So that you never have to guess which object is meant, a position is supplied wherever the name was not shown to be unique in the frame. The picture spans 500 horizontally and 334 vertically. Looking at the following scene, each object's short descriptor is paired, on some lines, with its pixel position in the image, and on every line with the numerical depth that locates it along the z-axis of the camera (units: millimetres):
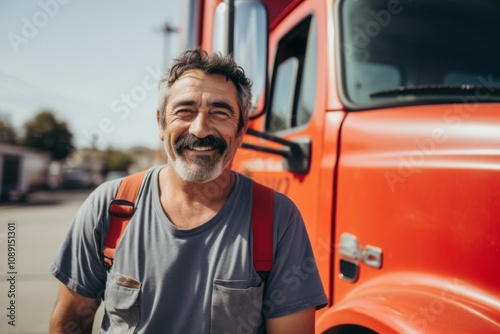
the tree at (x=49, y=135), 31406
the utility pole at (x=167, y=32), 22264
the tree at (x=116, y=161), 42806
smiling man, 1284
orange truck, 1127
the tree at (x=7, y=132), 29734
